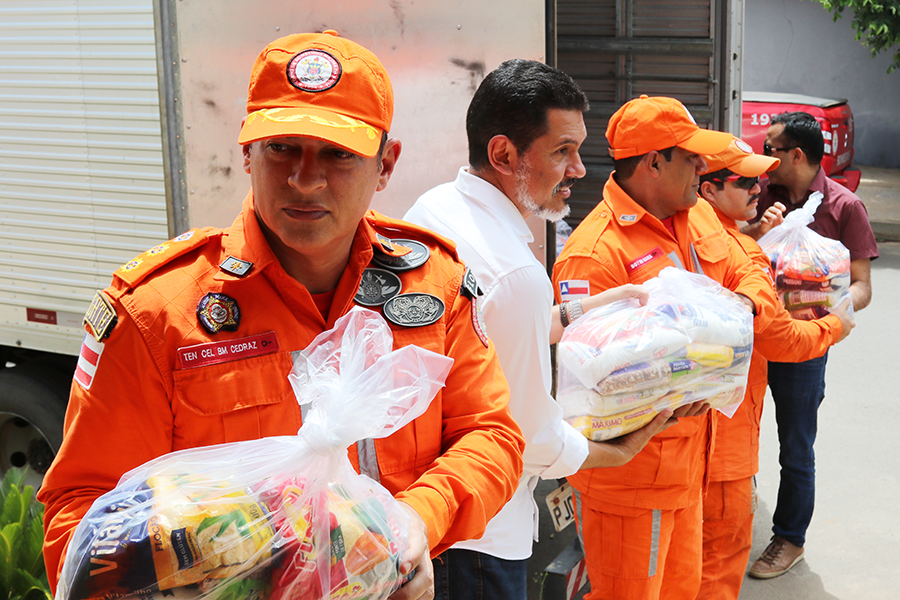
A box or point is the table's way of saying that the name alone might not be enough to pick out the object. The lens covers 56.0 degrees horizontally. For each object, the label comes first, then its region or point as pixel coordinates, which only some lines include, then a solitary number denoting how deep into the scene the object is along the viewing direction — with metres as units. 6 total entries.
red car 9.78
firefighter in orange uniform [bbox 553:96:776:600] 2.71
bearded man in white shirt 2.05
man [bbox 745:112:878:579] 4.00
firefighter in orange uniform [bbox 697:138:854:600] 3.40
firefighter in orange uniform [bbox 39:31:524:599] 1.36
